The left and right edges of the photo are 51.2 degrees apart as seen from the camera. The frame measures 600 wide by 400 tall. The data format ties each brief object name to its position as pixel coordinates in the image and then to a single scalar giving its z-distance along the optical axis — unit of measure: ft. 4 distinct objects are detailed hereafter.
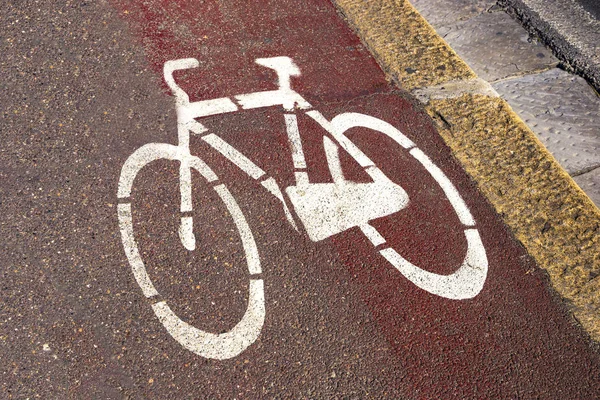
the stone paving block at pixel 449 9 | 15.89
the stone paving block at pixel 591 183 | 11.87
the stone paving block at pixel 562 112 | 12.60
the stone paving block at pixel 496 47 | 14.44
